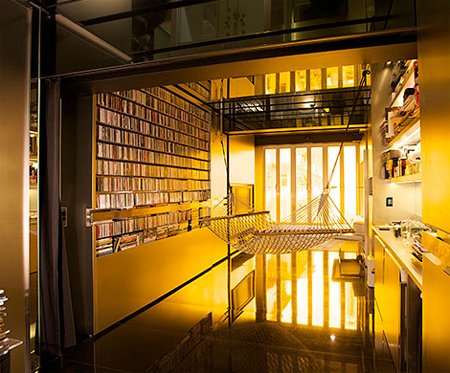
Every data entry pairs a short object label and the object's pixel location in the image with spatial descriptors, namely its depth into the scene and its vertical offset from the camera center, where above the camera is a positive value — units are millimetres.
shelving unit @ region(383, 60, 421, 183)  2479 +426
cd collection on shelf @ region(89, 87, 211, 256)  3275 +251
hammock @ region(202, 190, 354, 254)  3064 -443
